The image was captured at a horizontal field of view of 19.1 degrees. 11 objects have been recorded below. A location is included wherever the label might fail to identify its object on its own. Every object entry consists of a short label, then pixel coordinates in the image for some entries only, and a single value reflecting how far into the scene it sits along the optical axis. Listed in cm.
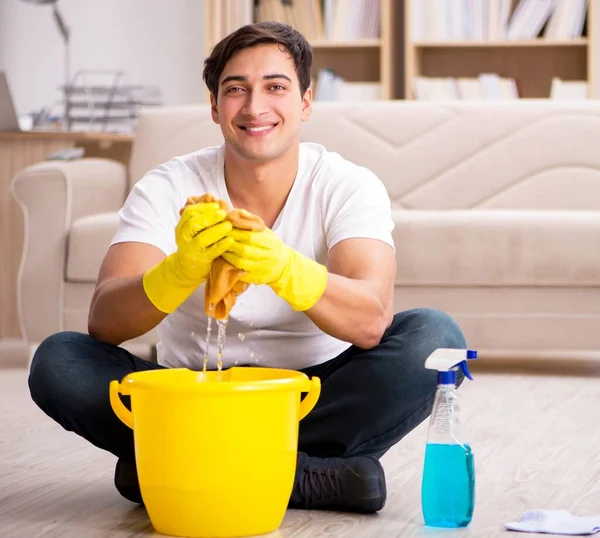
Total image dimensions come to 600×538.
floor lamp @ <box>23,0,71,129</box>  660
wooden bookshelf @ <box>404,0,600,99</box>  696
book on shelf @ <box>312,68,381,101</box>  716
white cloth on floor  225
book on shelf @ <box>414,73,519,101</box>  703
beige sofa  472
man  239
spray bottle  225
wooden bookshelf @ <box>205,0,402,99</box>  709
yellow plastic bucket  210
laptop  580
